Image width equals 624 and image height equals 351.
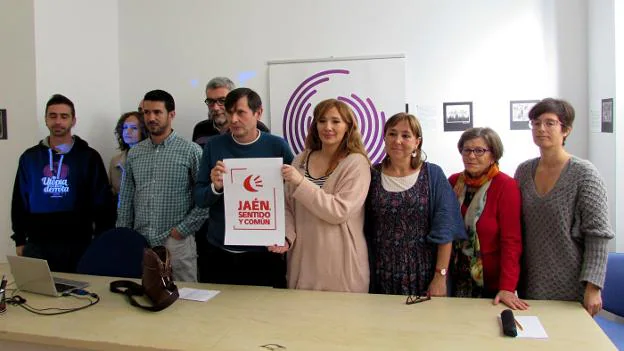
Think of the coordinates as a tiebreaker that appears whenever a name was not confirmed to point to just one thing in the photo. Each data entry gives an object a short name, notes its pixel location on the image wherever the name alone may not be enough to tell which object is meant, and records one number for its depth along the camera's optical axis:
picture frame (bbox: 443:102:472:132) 3.76
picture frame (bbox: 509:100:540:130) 3.67
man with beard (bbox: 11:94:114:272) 3.12
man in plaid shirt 2.81
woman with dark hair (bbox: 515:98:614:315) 1.97
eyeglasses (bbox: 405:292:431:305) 1.98
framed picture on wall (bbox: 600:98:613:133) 3.22
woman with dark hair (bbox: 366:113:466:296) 2.12
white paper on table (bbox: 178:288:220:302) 2.10
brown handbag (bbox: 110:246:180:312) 1.95
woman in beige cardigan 2.10
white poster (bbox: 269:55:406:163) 3.86
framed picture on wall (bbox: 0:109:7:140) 3.60
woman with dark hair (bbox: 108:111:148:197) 3.71
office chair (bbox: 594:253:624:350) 2.48
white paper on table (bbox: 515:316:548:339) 1.61
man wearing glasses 3.34
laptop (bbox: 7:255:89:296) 2.14
